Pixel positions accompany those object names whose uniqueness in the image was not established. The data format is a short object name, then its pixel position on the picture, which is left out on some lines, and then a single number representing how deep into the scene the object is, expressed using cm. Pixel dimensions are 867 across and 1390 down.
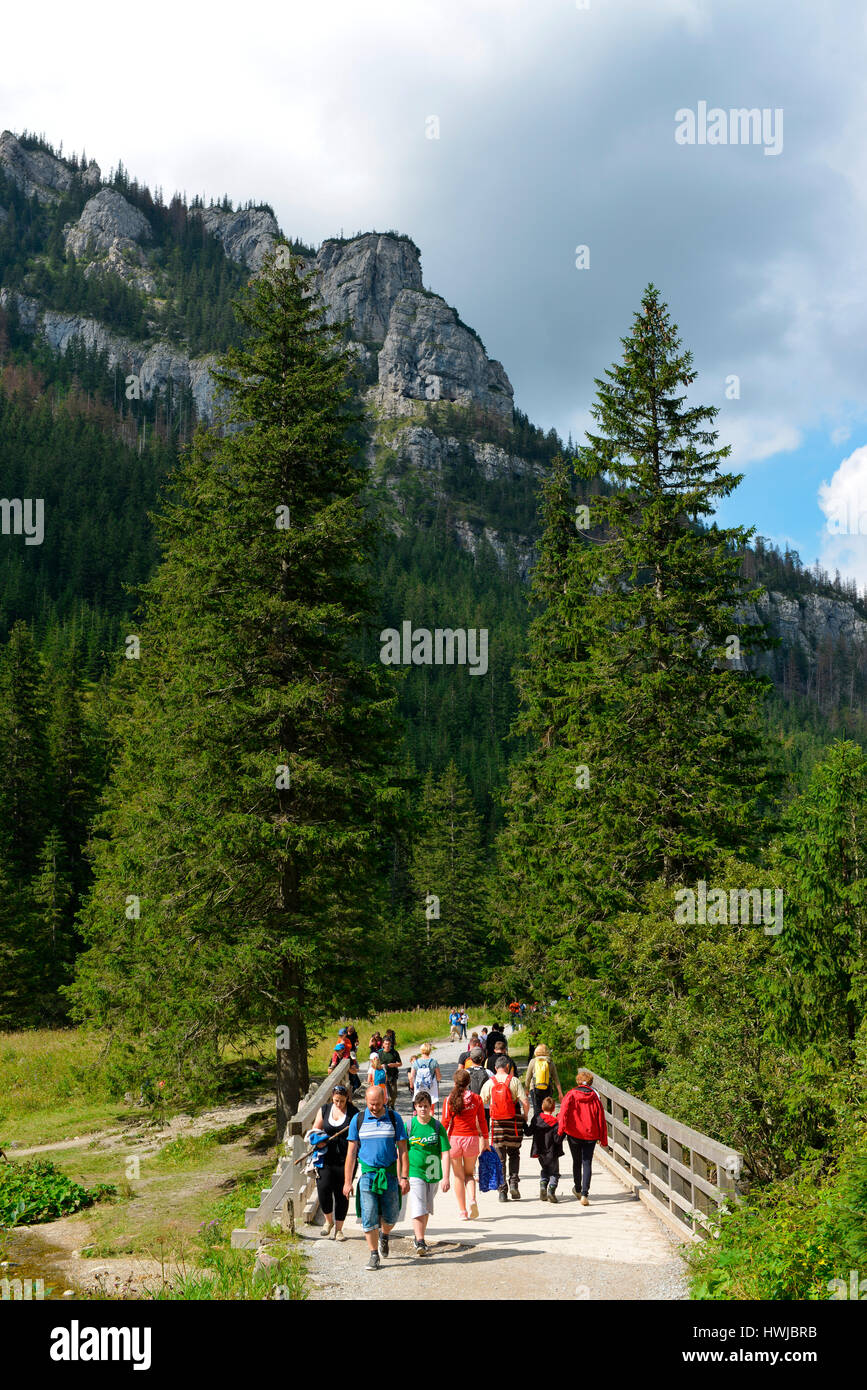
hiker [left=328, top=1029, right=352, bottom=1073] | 1742
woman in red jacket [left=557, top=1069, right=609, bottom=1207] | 1181
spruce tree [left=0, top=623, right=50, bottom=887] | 4628
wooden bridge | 898
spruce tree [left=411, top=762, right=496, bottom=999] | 6619
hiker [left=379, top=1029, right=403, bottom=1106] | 1647
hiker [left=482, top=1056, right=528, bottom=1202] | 1210
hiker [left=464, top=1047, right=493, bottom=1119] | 1311
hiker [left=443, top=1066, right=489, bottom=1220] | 1105
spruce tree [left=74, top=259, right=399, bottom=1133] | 1608
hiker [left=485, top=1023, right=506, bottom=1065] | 1711
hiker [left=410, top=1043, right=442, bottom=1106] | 1496
